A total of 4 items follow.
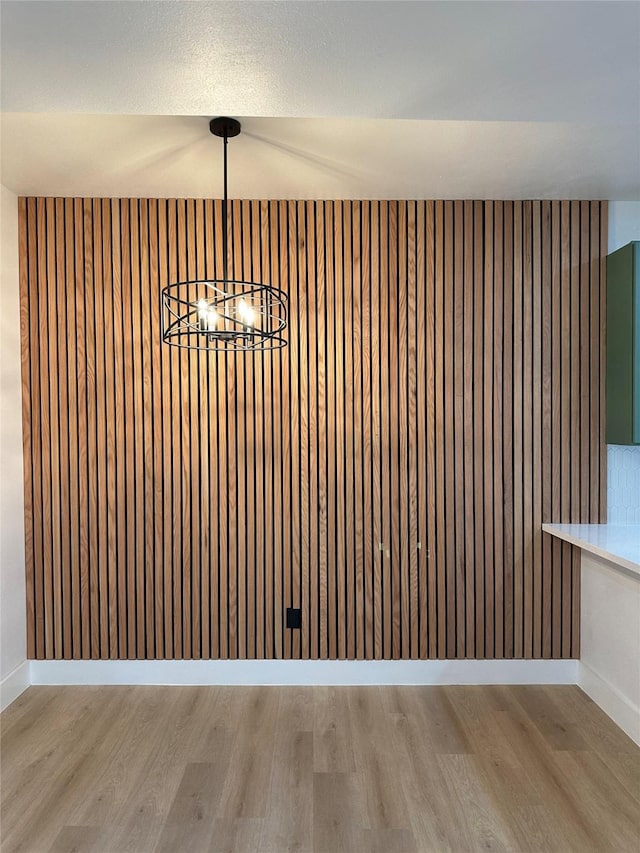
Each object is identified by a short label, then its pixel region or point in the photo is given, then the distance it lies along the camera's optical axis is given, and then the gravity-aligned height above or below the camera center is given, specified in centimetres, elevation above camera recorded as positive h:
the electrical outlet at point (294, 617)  343 -122
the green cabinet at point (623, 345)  314 +39
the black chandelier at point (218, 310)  330 +61
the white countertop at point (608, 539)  262 -68
